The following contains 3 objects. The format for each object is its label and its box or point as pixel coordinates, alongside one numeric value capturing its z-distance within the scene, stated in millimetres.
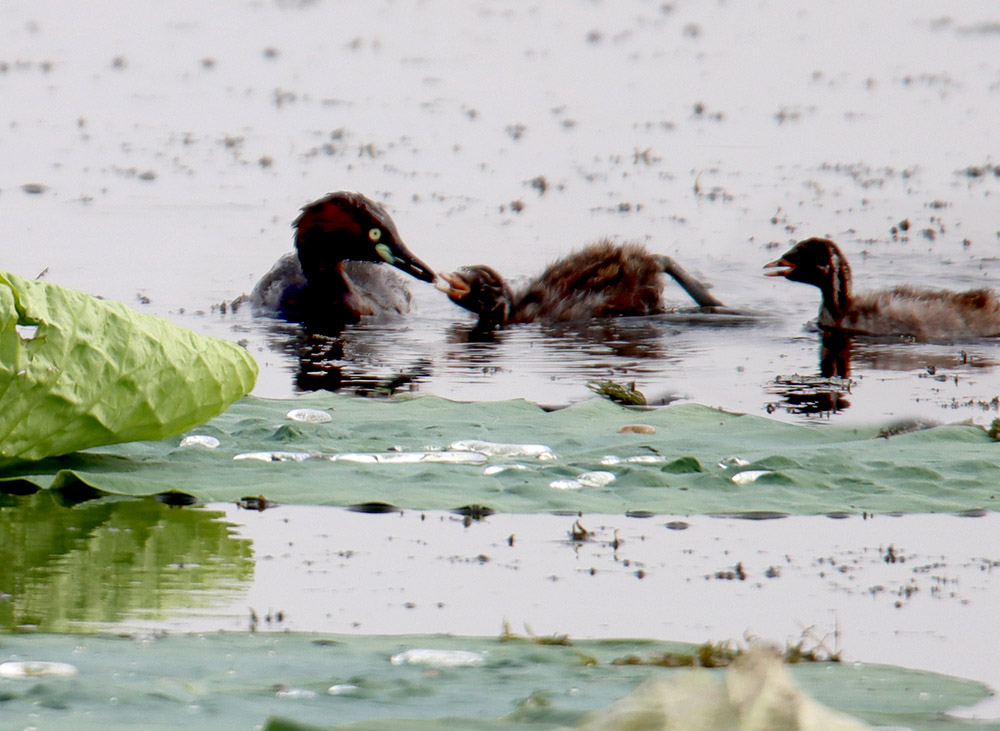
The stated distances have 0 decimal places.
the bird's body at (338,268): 24250
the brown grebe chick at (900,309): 22078
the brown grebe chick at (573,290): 23641
